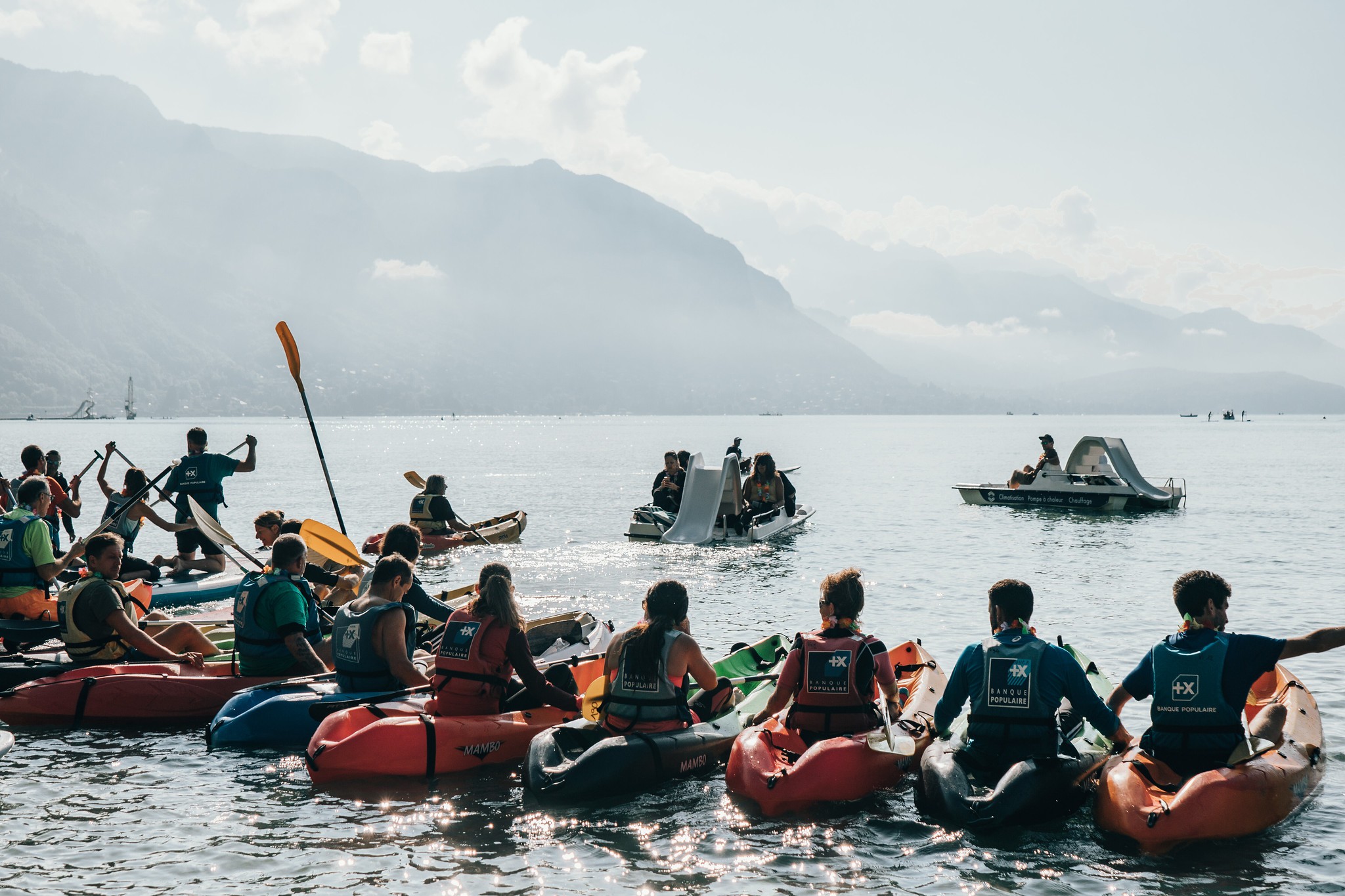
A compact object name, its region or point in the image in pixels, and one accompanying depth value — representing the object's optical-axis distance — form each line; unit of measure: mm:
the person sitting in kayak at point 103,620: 11289
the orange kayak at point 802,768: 8430
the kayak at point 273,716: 10297
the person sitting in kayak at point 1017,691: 8102
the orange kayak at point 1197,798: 7562
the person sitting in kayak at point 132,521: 18188
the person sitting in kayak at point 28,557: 12250
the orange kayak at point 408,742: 9219
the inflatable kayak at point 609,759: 8734
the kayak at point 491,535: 26578
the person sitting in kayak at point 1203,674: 7703
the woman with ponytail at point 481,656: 9664
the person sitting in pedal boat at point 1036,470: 37000
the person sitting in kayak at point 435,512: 26031
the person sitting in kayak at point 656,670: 8922
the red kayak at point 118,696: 11172
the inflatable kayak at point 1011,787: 7891
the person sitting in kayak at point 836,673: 8781
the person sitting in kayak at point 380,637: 10016
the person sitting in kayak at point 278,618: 10945
